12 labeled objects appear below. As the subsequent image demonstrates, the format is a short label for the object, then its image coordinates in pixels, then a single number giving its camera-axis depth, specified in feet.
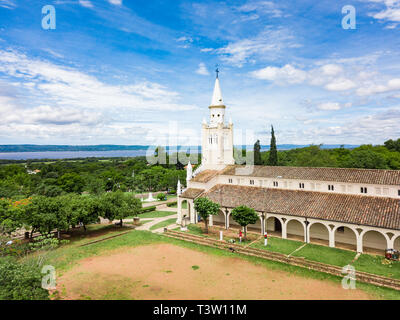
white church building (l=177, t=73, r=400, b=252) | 78.64
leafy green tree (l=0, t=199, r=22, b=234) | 80.44
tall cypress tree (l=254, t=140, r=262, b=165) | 231.30
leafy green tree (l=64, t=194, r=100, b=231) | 92.22
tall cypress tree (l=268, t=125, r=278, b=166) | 207.54
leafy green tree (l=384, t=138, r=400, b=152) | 266.98
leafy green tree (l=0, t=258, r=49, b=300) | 43.37
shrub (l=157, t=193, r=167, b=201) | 188.93
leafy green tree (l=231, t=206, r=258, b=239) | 89.71
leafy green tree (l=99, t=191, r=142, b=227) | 103.35
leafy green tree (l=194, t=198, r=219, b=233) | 97.25
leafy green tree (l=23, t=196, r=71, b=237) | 85.56
